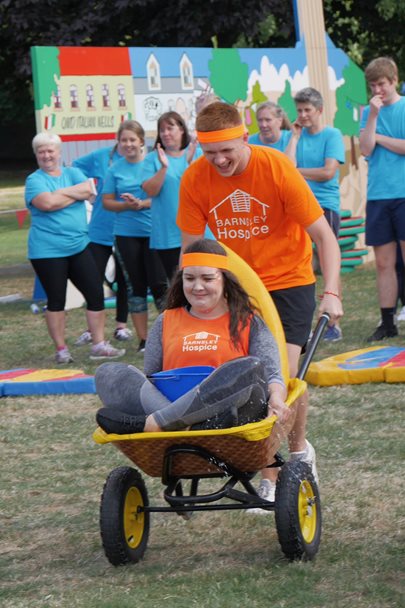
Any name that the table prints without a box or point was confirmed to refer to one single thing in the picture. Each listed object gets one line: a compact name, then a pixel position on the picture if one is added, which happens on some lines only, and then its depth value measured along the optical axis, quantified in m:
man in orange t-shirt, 8.65
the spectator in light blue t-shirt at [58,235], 16.03
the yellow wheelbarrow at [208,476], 7.62
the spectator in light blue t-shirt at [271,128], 16.79
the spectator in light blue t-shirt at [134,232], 16.54
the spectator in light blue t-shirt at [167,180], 16.15
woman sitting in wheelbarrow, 7.65
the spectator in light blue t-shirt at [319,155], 16.65
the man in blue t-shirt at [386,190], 16.27
